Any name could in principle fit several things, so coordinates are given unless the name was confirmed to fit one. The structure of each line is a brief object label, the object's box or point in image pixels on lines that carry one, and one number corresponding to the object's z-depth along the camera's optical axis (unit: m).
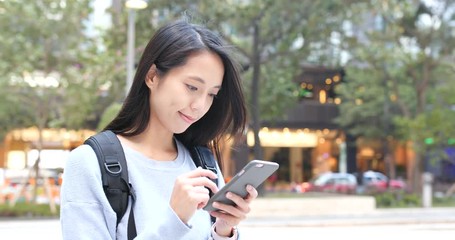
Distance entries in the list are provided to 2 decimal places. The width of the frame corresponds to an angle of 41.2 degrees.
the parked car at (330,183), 32.54
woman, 1.65
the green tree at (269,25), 18.73
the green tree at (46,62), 18.78
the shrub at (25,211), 18.14
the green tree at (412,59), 22.98
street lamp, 13.58
